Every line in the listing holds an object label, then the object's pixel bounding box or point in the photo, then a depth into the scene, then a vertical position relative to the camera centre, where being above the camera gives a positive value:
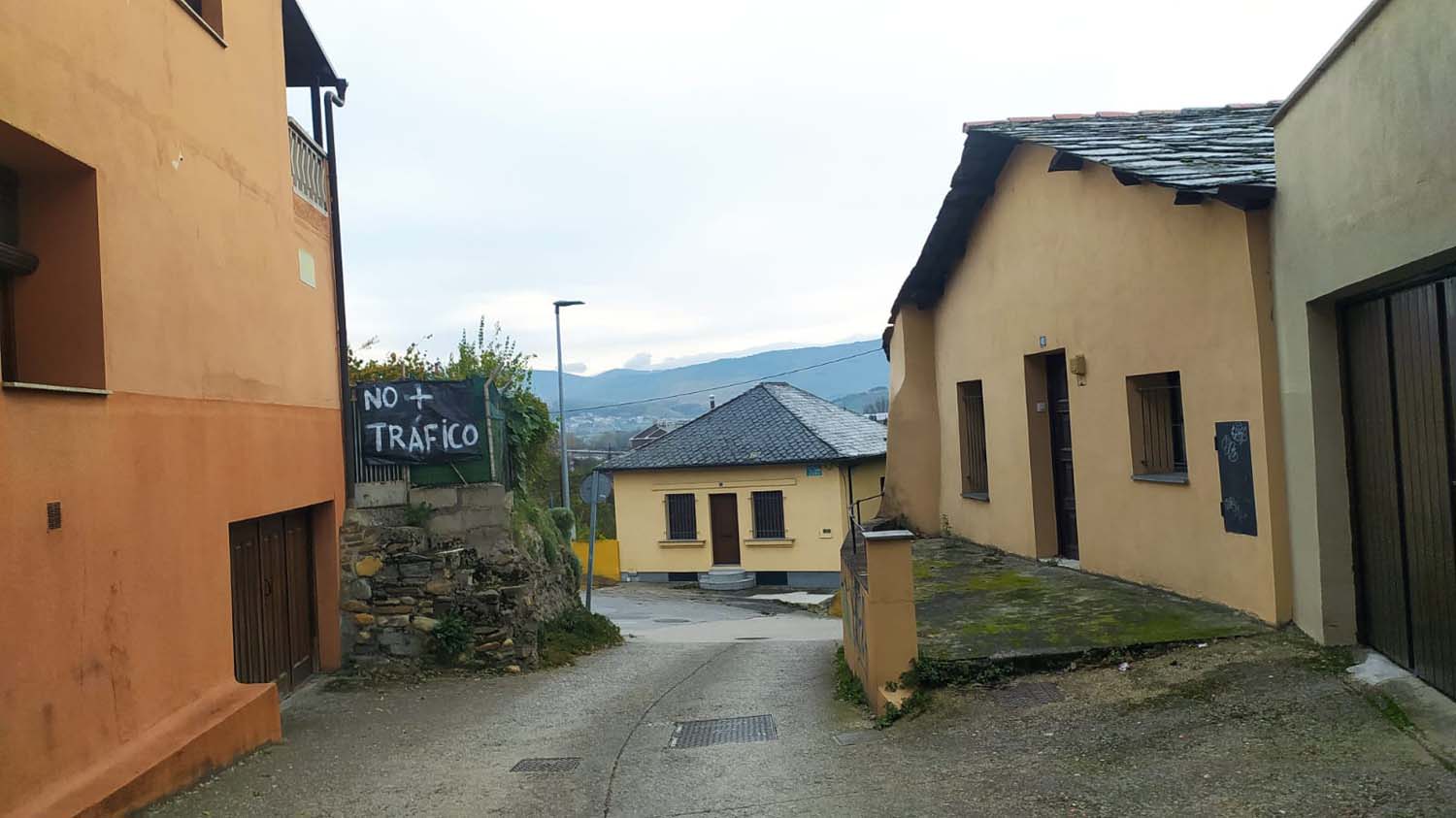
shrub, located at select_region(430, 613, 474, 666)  10.90 -1.85
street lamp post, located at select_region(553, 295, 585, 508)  22.69 +0.73
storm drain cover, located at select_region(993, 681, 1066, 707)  6.59 -1.69
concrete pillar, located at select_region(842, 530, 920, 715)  7.32 -1.24
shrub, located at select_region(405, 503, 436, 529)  11.19 -0.58
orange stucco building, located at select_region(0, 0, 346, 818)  5.40 +0.49
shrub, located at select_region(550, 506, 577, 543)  15.56 -1.01
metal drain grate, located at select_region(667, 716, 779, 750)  7.66 -2.15
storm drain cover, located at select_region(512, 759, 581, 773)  7.06 -2.09
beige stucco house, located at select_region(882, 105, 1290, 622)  7.32 +0.61
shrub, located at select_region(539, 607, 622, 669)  11.90 -2.24
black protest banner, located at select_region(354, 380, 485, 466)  11.34 +0.33
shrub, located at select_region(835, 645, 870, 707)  8.50 -2.14
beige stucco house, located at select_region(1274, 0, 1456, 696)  5.02 +0.39
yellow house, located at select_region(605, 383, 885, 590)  29.28 -1.69
